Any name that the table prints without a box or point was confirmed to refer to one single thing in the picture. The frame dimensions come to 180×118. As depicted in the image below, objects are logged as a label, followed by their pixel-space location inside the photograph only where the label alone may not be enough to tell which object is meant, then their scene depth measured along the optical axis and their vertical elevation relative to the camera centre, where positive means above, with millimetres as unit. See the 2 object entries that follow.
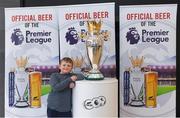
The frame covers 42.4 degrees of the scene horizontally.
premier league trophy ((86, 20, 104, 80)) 3917 +196
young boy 3971 -574
